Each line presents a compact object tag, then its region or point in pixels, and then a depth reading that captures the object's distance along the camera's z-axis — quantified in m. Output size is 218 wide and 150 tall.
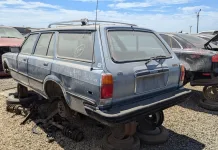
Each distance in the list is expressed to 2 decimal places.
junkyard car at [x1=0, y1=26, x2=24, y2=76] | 5.94
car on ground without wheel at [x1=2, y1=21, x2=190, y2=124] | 2.06
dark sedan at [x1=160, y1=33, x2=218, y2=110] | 3.78
